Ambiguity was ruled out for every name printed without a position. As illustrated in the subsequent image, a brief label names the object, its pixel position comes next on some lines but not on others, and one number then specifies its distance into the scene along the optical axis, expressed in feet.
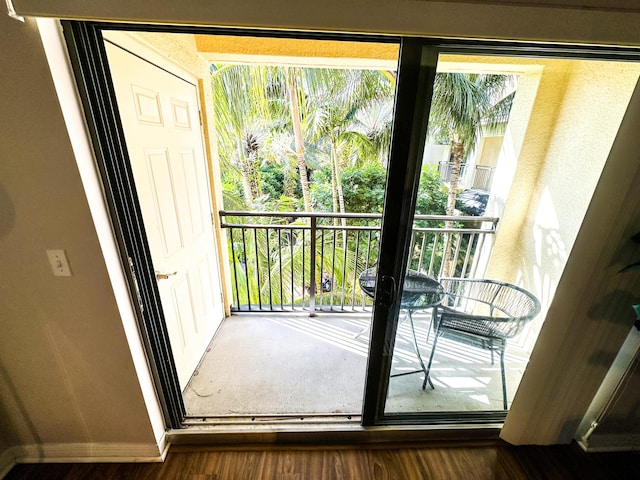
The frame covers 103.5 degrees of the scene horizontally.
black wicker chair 4.49
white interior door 3.72
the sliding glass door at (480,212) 3.23
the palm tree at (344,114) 11.55
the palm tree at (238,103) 10.23
